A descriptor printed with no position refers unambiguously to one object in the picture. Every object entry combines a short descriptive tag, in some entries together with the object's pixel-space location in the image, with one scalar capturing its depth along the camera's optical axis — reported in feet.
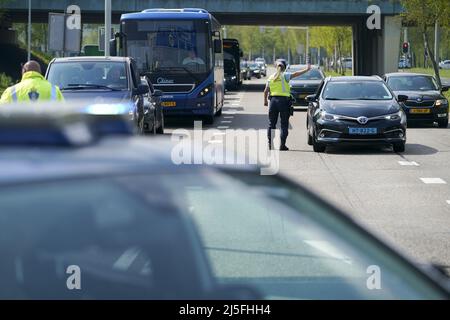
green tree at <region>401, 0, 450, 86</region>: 118.52
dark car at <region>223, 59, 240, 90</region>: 183.32
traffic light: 183.42
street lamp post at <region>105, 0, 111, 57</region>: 111.86
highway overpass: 176.86
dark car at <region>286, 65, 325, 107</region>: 113.09
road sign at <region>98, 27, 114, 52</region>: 136.46
